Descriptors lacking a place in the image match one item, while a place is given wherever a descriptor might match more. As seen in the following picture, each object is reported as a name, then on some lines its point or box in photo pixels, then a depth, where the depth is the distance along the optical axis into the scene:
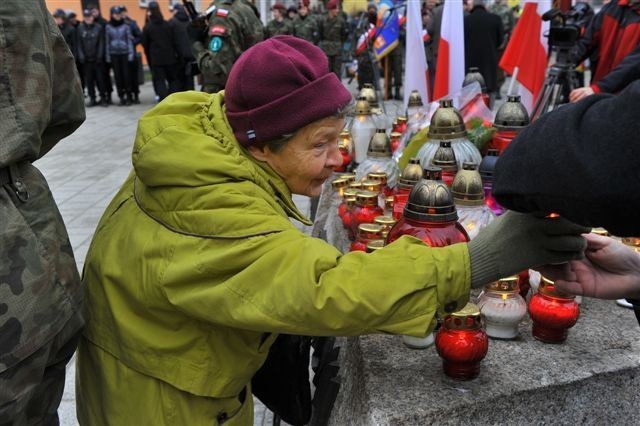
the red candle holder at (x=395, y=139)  3.31
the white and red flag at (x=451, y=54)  4.69
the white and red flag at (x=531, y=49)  4.77
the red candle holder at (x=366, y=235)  1.87
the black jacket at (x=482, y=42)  8.84
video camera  4.48
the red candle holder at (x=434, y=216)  1.59
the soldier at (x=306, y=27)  13.45
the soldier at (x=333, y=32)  12.95
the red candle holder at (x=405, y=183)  2.13
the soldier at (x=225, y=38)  6.36
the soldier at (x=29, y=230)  1.14
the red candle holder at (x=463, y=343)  1.36
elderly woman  1.11
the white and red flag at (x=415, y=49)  5.29
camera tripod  4.66
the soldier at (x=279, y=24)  13.70
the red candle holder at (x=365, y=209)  2.20
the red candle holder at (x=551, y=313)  1.53
